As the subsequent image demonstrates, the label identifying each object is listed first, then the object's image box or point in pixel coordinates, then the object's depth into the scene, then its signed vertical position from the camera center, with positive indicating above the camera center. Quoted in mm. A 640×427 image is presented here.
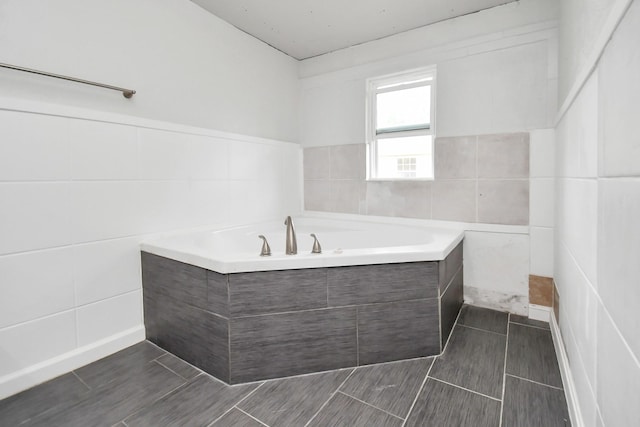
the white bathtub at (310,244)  1512 -266
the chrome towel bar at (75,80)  1411 +641
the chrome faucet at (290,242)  1860 -233
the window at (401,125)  2605 +657
